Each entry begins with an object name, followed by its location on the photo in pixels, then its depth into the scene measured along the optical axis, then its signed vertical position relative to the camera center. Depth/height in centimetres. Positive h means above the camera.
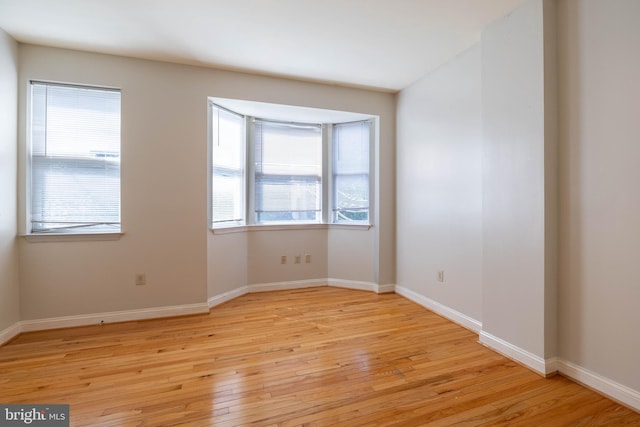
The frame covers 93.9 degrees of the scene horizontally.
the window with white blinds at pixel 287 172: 417 +62
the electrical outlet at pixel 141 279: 308 -65
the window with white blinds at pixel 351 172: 423 +63
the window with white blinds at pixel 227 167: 360 +62
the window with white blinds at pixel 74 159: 283 +55
